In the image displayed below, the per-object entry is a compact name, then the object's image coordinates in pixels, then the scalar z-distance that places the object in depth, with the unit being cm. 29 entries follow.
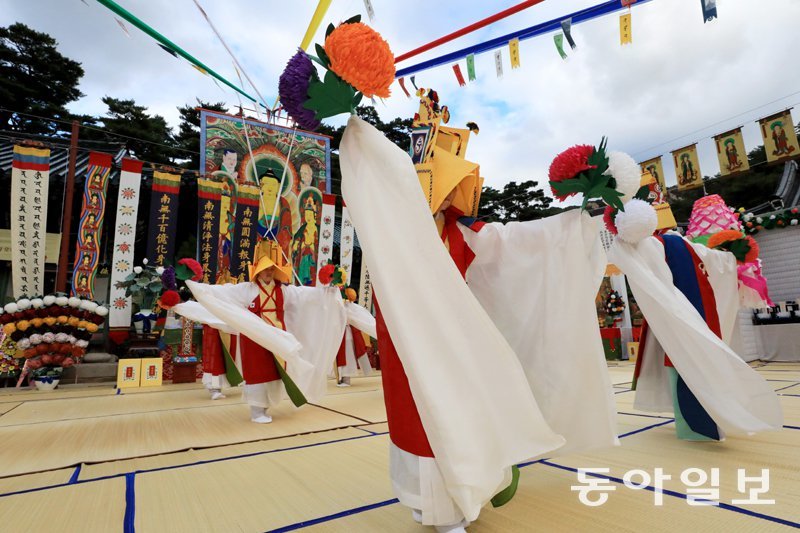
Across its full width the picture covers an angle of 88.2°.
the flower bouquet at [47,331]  631
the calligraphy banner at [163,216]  820
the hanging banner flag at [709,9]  335
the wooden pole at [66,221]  767
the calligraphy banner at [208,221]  858
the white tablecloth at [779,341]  725
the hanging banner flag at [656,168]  958
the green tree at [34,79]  1094
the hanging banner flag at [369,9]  302
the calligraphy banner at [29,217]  703
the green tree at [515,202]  1659
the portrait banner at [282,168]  966
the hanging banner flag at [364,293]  1014
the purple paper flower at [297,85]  132
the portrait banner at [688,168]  923
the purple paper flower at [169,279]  372
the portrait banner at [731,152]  855
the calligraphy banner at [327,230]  1009
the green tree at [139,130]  1172
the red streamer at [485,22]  308
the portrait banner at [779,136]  794
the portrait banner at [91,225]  745
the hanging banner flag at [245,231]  919
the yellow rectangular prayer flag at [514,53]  415
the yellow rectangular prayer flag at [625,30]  381
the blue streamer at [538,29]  336
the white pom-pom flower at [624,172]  159
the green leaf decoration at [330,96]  129
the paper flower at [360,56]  124
